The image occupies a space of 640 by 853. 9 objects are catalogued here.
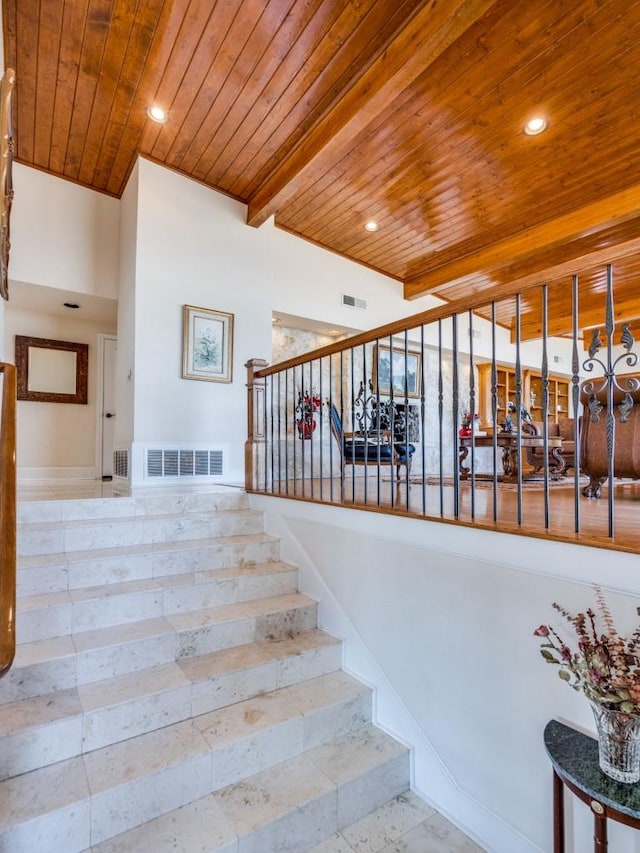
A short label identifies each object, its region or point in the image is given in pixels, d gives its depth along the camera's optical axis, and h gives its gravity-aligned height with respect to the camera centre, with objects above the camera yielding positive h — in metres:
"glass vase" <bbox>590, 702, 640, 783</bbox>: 1.17 -0.82
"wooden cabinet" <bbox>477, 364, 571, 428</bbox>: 7.95 +0.92
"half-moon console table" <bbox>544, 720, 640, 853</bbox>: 1.13 -0.92
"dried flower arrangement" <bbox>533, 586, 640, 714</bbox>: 1.16 -0.62
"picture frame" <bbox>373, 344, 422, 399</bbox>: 6.54 +1.05
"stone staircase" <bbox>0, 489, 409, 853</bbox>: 1.55 -1.15
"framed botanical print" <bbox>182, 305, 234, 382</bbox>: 4.55 +1.00
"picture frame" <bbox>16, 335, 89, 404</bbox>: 5.27 +0.85
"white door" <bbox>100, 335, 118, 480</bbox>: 5.77 +0.44
